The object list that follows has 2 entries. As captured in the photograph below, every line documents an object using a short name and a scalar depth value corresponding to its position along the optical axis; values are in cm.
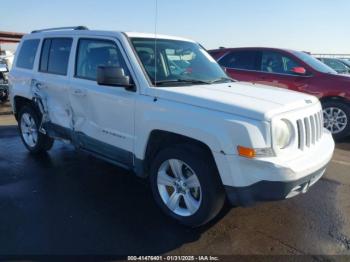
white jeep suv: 313
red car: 730
